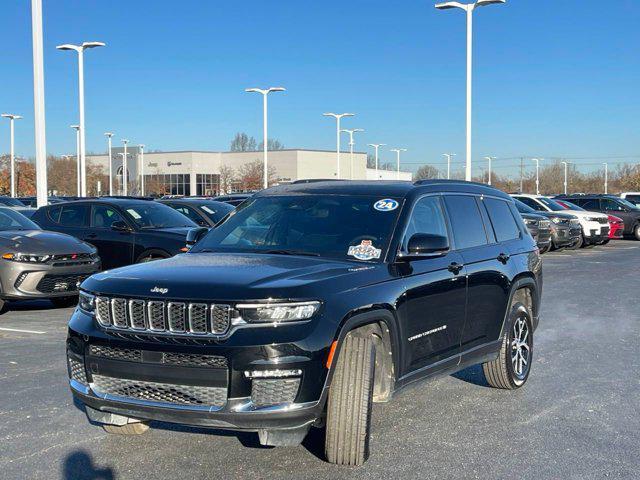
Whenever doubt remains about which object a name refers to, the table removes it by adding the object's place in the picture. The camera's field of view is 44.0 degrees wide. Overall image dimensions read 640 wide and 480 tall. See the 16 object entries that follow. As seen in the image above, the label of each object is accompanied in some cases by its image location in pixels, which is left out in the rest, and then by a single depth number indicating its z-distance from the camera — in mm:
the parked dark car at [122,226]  13000
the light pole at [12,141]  57062
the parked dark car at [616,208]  30392
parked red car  29175
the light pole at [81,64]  30750
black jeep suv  4324
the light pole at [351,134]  66906
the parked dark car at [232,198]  23641
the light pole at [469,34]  26738
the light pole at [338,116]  57953
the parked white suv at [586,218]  25906
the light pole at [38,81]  18188
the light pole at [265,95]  45469
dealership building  104188
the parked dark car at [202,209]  17797
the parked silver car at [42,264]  10703
